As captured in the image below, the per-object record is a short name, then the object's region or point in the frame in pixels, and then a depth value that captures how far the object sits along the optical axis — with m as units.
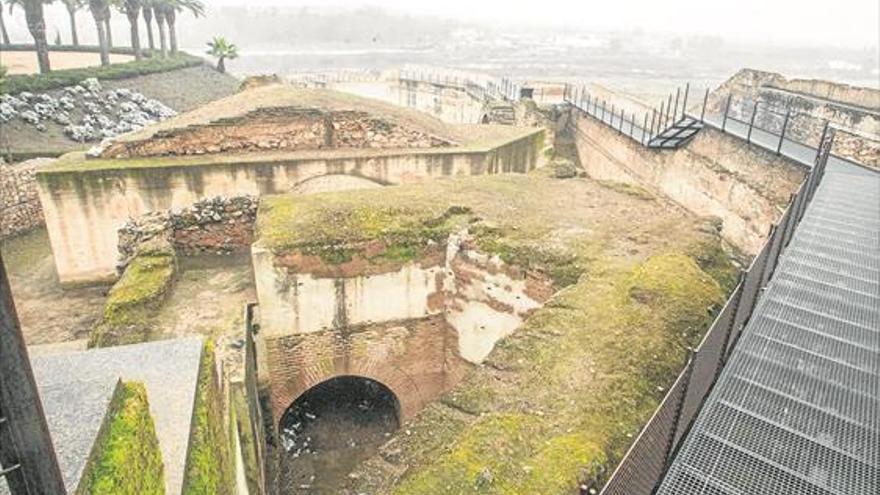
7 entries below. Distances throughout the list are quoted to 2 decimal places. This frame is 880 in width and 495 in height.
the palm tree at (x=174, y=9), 38.94
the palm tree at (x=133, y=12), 33.97
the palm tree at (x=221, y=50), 41.69
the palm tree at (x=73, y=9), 37.47
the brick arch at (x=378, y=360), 9.62
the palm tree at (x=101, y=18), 31.66
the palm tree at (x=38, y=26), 26.25
